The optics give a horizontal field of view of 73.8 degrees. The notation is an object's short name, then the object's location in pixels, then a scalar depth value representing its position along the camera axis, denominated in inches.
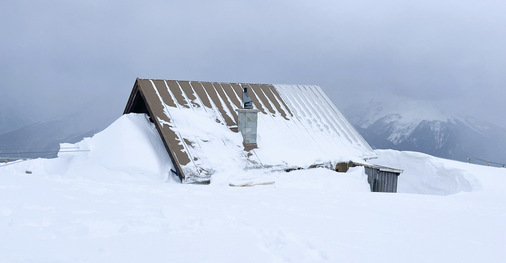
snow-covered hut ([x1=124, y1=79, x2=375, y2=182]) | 467.5
